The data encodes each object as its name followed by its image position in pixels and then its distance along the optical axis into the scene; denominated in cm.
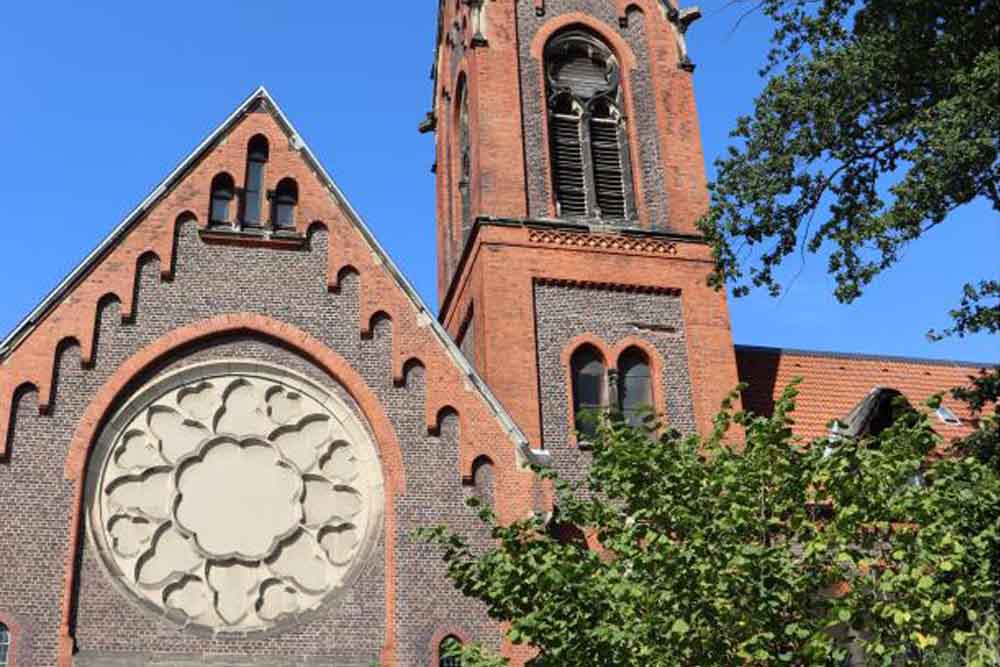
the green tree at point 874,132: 1656
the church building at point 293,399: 1642
